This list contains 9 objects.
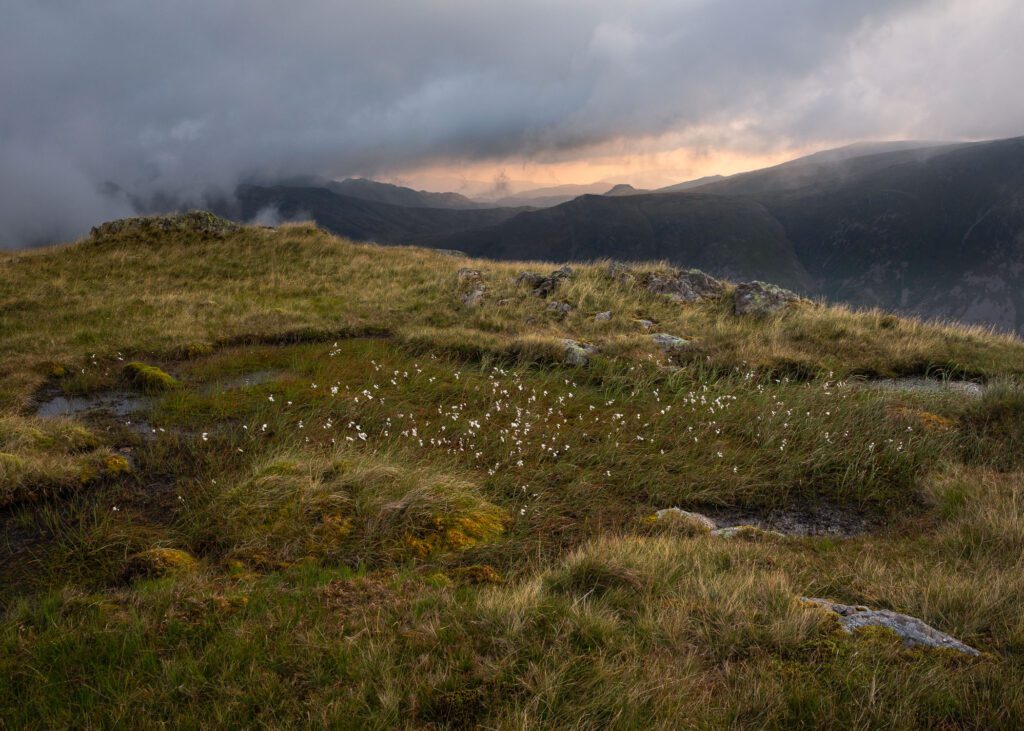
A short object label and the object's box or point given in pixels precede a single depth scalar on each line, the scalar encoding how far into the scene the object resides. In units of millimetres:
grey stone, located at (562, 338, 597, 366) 11492
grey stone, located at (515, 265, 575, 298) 18656
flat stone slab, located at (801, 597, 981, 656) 3408
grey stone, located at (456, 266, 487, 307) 17312
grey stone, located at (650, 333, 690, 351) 12680
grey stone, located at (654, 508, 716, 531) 5949
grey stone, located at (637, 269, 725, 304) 18578
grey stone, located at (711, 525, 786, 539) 5617
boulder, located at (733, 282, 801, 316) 16562
